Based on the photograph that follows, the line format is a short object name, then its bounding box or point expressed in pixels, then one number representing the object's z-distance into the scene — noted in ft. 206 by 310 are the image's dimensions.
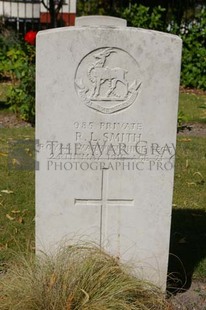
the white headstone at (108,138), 11.20
